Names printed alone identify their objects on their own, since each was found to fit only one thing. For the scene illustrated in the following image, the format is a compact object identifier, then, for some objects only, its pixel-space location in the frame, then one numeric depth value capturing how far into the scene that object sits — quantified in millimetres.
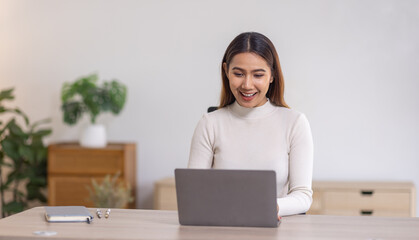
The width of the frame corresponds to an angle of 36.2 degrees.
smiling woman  2754
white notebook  2395
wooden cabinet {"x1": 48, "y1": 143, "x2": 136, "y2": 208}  5520
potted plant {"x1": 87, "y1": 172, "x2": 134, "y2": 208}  5258
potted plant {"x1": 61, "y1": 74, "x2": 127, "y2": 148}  5465
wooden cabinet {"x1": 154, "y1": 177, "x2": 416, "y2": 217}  5137
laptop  2193
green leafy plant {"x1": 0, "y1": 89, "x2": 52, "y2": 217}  5555
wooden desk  2137
